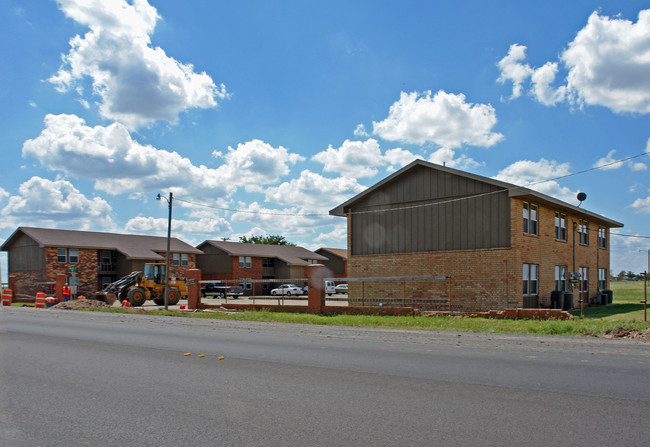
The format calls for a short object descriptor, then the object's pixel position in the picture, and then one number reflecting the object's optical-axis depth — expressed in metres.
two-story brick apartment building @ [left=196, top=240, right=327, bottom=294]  57.91
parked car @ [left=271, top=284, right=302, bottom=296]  52.16
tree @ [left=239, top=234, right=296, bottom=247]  104.44
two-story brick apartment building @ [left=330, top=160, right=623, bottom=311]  22.97
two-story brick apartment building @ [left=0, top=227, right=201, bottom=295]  46.78
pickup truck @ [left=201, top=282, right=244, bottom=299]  46.27
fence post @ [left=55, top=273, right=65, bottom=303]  37.34
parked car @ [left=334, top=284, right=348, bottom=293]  56.19
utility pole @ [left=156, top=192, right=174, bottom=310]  30.28
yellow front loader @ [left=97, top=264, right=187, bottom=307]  33.50
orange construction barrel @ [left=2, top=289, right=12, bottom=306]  36.04
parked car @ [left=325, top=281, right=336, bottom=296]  52.81
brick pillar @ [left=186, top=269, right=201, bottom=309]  28.62
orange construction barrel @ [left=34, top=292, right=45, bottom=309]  35.47
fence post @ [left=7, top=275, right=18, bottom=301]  45.84
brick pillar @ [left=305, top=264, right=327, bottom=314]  24.00
